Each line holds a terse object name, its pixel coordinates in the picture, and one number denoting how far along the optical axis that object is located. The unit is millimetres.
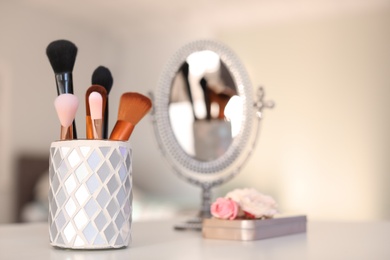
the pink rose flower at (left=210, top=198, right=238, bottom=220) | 804
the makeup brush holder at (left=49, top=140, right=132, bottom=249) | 657
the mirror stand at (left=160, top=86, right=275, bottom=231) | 1046
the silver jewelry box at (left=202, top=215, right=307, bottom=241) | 773
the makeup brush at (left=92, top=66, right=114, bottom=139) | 752
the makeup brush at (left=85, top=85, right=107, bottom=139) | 702
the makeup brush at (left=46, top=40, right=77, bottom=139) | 707
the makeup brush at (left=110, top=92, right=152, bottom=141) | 720
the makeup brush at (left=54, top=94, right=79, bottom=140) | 682
